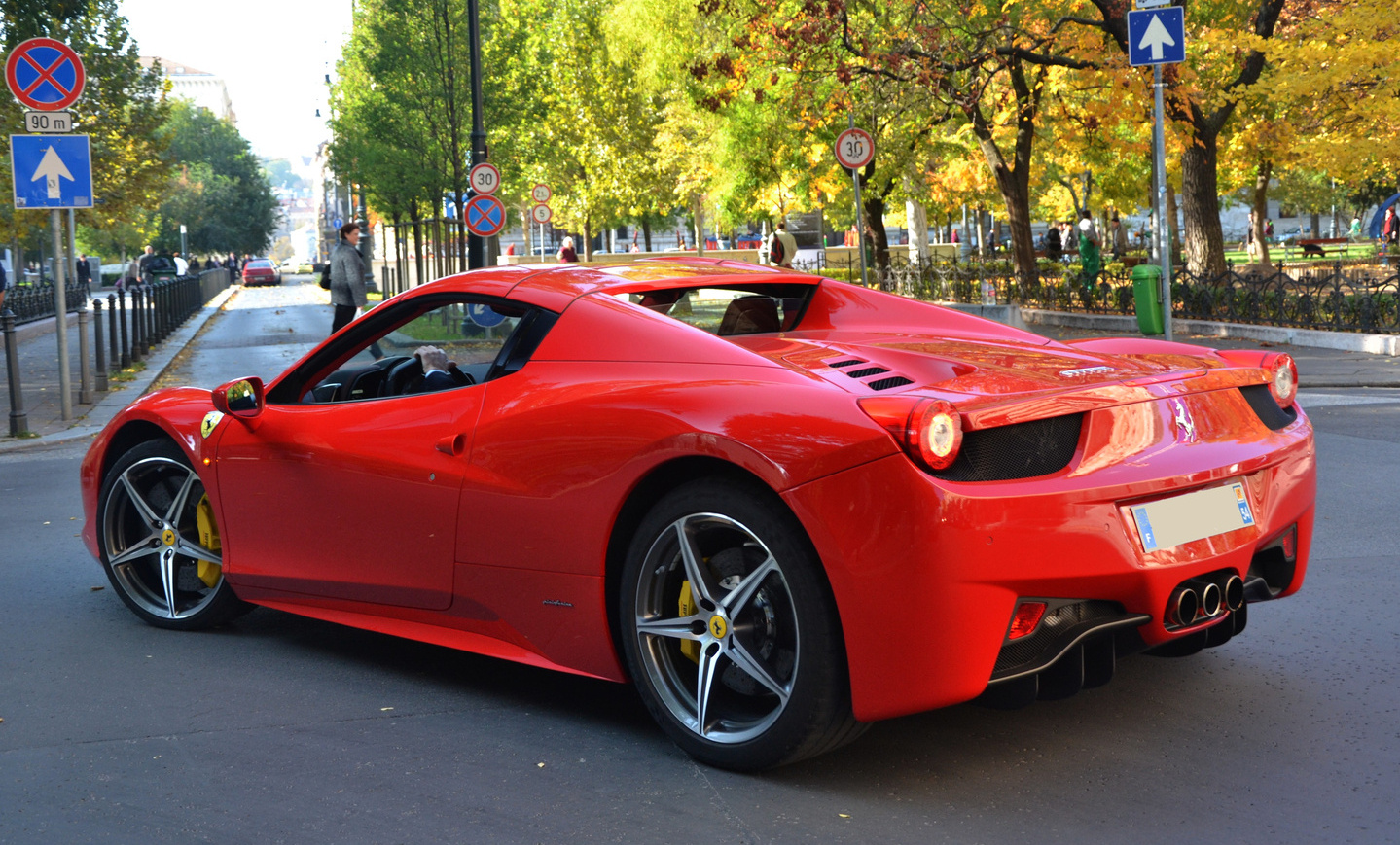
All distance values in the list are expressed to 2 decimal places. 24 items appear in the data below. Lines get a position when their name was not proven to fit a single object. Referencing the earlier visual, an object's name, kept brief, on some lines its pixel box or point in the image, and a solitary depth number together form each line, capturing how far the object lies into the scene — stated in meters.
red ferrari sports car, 3.21
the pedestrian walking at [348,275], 18.56
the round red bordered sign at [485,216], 20.89
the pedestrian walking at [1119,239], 46.09
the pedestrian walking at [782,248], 23.91
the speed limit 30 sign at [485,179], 21.30
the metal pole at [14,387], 12.27
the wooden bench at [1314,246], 50.56
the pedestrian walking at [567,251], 33.57
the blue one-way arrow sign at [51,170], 12.77
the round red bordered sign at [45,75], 12.48
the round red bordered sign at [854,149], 17.89
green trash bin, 17.62
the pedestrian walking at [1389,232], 40.06
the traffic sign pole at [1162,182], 12.91
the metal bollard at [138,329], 20.84
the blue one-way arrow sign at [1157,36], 12.68
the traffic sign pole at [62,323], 13.07
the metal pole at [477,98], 22.27
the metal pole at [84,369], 14.50
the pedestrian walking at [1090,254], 28.17
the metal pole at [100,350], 16.22
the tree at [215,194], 91.44
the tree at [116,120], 30.70
